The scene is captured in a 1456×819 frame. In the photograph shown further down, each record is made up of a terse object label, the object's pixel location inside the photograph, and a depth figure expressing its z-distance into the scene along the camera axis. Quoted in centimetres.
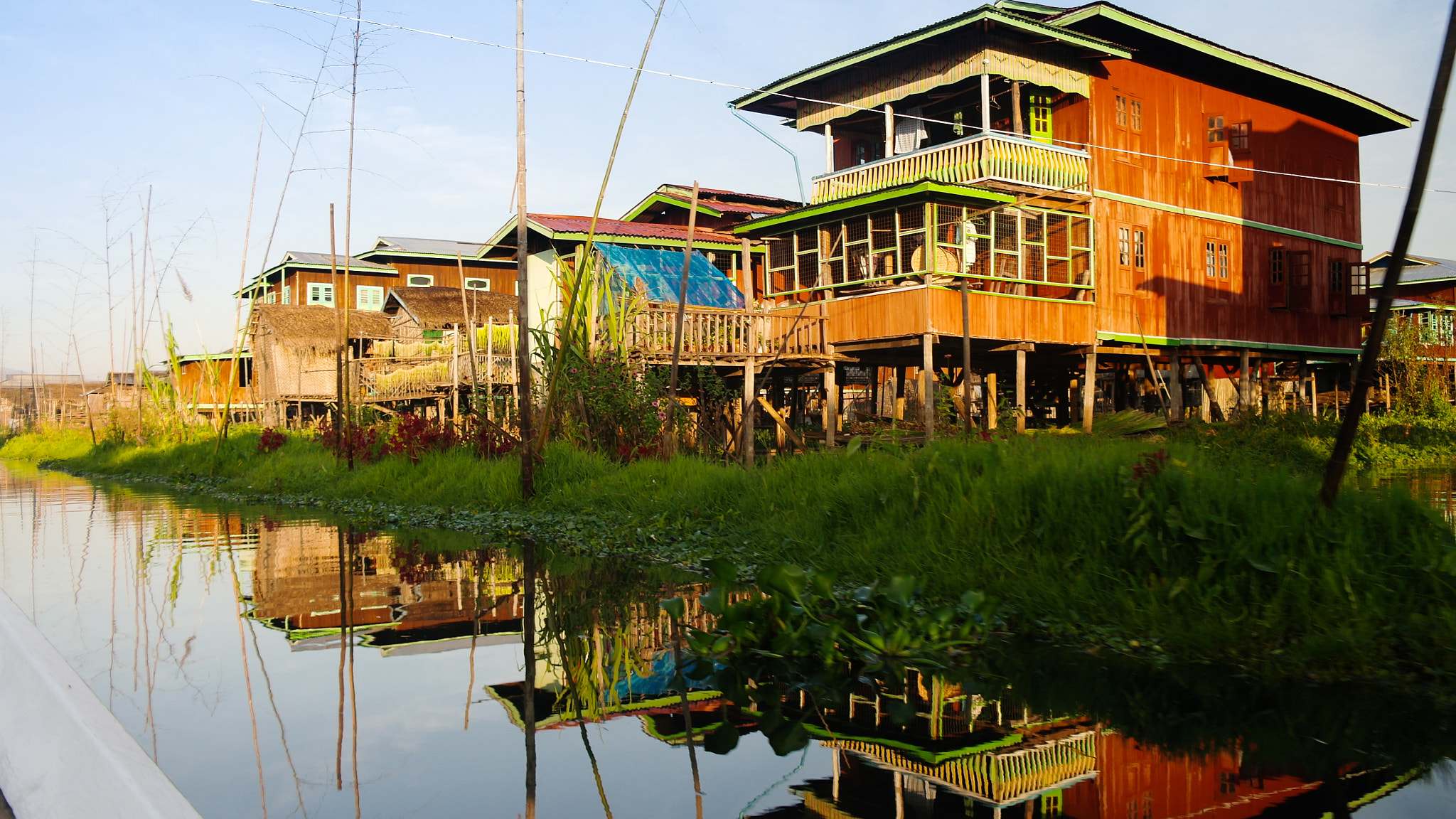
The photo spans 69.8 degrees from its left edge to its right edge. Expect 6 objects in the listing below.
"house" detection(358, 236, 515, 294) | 5047
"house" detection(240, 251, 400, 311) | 5156
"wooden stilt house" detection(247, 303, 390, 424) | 4197
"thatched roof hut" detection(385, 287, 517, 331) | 3978
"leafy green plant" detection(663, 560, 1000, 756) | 611
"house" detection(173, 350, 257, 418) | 4669
